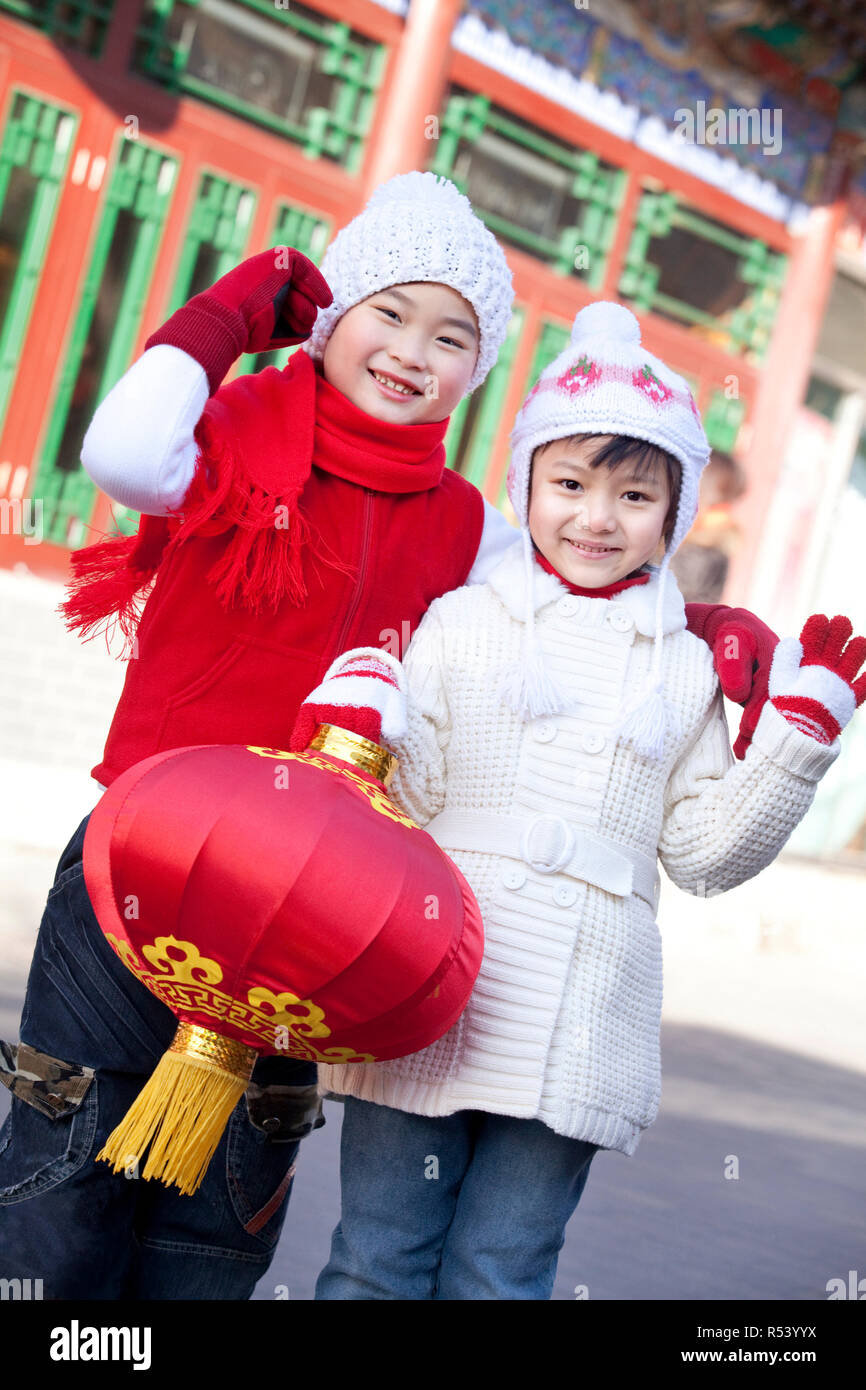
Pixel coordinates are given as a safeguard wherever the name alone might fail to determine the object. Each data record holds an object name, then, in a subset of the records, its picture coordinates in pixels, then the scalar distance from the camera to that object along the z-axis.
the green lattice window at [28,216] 5.89
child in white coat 1.77
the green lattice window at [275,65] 6.11
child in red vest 1.74
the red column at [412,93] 6.52
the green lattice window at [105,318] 6.07
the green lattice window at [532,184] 6.88
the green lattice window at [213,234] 6.32
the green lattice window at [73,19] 5.81
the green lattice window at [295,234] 6.48
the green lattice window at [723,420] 8.02
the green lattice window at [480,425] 7.16
